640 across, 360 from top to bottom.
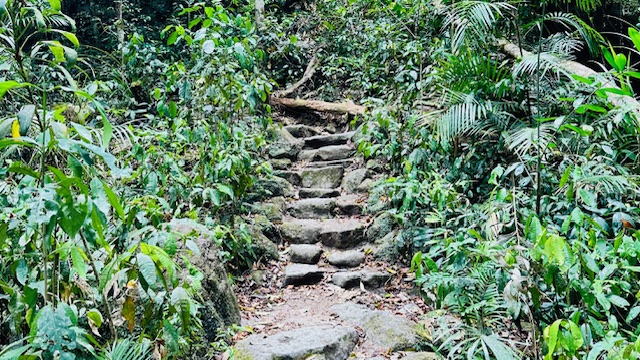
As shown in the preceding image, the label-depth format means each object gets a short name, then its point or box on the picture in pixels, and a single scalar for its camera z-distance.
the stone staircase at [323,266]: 2.84
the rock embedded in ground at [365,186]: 5.04
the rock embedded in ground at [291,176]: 5.50
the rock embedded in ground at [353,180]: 5.22
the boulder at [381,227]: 4.32
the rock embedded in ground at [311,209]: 4.91
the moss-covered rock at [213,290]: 2.81
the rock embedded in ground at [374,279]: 3.78
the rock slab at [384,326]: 2.88
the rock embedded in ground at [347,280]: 3.80
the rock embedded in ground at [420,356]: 2.67
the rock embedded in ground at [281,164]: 5.75
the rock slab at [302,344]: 2.65
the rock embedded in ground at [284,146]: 6.03
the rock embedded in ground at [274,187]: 4.81
